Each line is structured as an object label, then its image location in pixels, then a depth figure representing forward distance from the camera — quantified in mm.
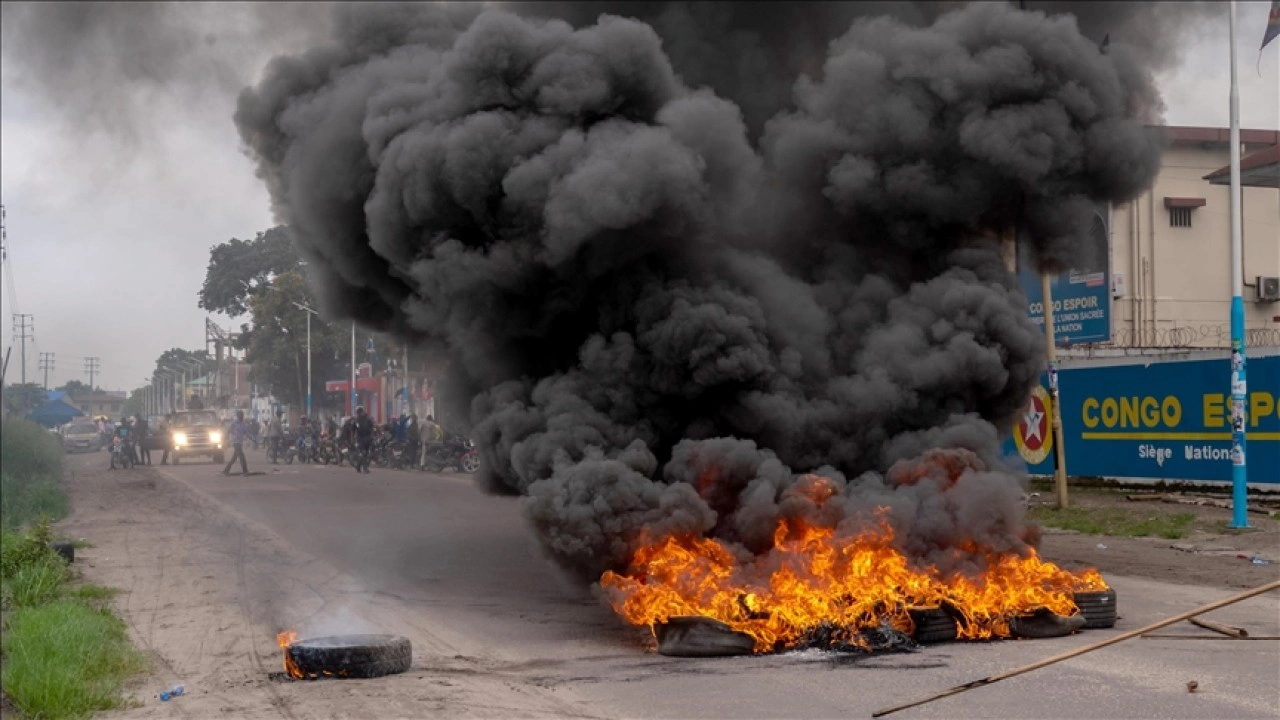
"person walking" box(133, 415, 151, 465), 41938
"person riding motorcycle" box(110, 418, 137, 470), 41000
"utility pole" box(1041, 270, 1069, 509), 19094
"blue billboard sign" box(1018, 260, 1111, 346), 27688
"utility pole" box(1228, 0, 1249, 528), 16109
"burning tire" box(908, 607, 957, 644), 9523
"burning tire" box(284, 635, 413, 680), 8680
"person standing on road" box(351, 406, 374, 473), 36500
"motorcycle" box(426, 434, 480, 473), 35438
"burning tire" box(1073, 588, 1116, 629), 10062
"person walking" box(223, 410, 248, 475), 35591
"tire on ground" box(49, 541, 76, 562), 14992
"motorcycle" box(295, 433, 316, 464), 44719
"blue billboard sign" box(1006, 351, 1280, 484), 18812
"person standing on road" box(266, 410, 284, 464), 44938
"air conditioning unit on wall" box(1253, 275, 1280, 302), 27438
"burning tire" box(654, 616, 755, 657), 9312
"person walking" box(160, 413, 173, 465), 46206
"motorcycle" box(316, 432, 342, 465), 43062
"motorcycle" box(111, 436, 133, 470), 41094
